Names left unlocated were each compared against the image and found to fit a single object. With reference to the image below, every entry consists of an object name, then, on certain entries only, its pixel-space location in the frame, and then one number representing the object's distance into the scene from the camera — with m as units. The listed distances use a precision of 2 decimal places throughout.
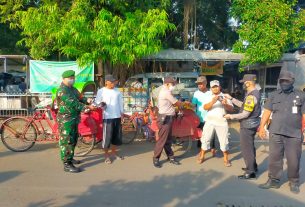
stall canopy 10.89
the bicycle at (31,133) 7.38
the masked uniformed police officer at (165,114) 6.48
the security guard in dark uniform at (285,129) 5.20
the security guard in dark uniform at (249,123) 5.78
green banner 10.91
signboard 12.86
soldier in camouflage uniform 6.02
